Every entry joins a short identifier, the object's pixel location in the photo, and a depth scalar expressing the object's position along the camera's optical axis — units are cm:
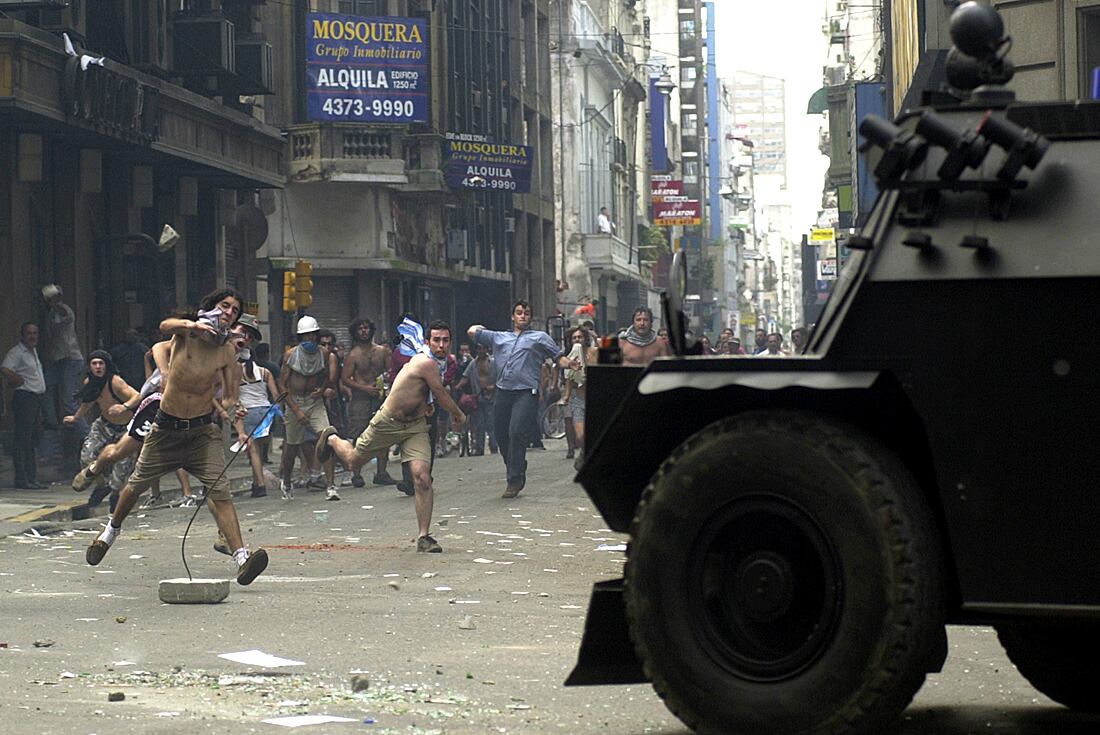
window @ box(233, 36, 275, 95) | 2866
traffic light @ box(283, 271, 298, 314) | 2842
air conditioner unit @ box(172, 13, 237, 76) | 2739
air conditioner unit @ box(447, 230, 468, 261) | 4409
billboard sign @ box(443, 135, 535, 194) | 3997
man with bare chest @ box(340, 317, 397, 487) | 2320
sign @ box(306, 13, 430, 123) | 3375
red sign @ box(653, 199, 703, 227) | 7381
